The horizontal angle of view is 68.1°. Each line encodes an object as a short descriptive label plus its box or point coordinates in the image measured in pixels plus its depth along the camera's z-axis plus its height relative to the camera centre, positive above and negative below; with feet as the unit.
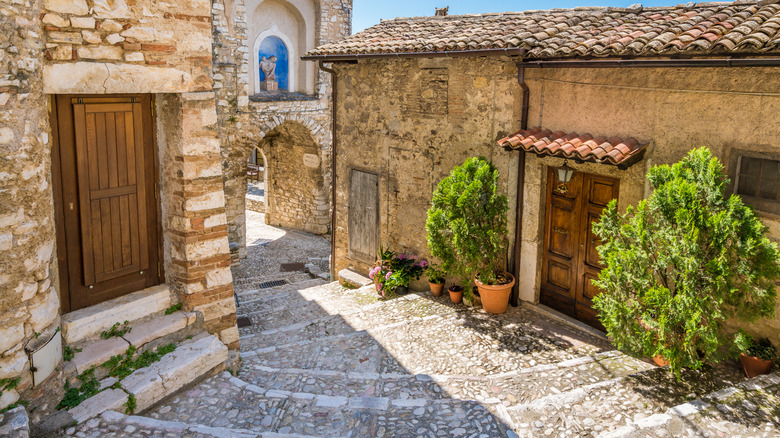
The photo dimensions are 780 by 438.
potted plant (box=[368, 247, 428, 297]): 27.91 -7.30
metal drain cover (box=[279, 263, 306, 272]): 42.94 -10.91
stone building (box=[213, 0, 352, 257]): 44.27 +1.17
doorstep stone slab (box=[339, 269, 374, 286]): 32.27 -8.81
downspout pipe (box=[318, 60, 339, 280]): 32.14 -2.15
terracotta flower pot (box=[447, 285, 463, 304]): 25.57 -7.60
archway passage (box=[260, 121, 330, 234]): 52.42 -5.67
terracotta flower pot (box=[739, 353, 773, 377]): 16.60 -6.82
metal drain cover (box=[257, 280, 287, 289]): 38.58 -10.98
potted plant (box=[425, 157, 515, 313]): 22.67 -4.16
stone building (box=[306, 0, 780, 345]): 17.06 +0.44
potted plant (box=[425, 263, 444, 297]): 26.93 -7.31
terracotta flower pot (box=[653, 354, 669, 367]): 17.95 -7.25
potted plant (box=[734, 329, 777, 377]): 16.61 -6.59
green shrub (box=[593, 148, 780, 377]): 15.20 -3.88
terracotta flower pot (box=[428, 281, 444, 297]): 26.91 -7.69
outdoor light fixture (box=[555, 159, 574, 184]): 21.50 -1.79
